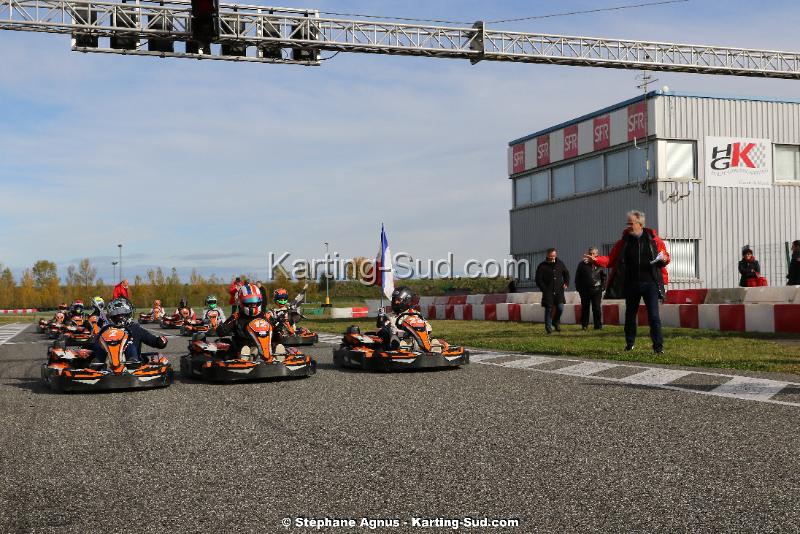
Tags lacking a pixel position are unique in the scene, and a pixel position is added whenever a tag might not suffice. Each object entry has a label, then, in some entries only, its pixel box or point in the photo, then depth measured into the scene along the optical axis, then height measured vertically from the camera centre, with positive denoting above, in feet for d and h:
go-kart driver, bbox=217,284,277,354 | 35.60 -1.42
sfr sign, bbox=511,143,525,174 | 123.24 +17.51
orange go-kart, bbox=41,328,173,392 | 31.32 -3.26
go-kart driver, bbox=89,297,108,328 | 38.04 -1.22
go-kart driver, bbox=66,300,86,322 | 69.75 -2.20
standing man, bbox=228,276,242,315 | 60.97 -0.55
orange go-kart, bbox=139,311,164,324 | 122.85 -5.12
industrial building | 96.07 +11.54
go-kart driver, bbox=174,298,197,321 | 84.71 -2.95
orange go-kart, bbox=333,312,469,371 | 35.88 -3.13
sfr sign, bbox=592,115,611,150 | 103.81 +17.91
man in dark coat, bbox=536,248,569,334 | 55.62 -0.35
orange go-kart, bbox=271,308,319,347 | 57.21 -3.74
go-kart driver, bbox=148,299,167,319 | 118.89 -3.93
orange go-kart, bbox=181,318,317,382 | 33.45 -3.24
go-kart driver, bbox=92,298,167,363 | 33.42 -1.84
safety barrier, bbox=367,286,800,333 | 48.49 -2.44
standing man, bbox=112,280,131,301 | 56.29 -0.41
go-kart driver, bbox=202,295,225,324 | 67.20 -2.03
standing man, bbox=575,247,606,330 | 56.34 -0.49
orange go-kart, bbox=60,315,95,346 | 56.50 -3.43
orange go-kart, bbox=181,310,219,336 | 67.56 -3.65
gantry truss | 65.77 +21.06
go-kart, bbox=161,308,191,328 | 100.79 -4.58
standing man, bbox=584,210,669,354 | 38.37 +0.23
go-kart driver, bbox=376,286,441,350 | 37.37 -1.84
